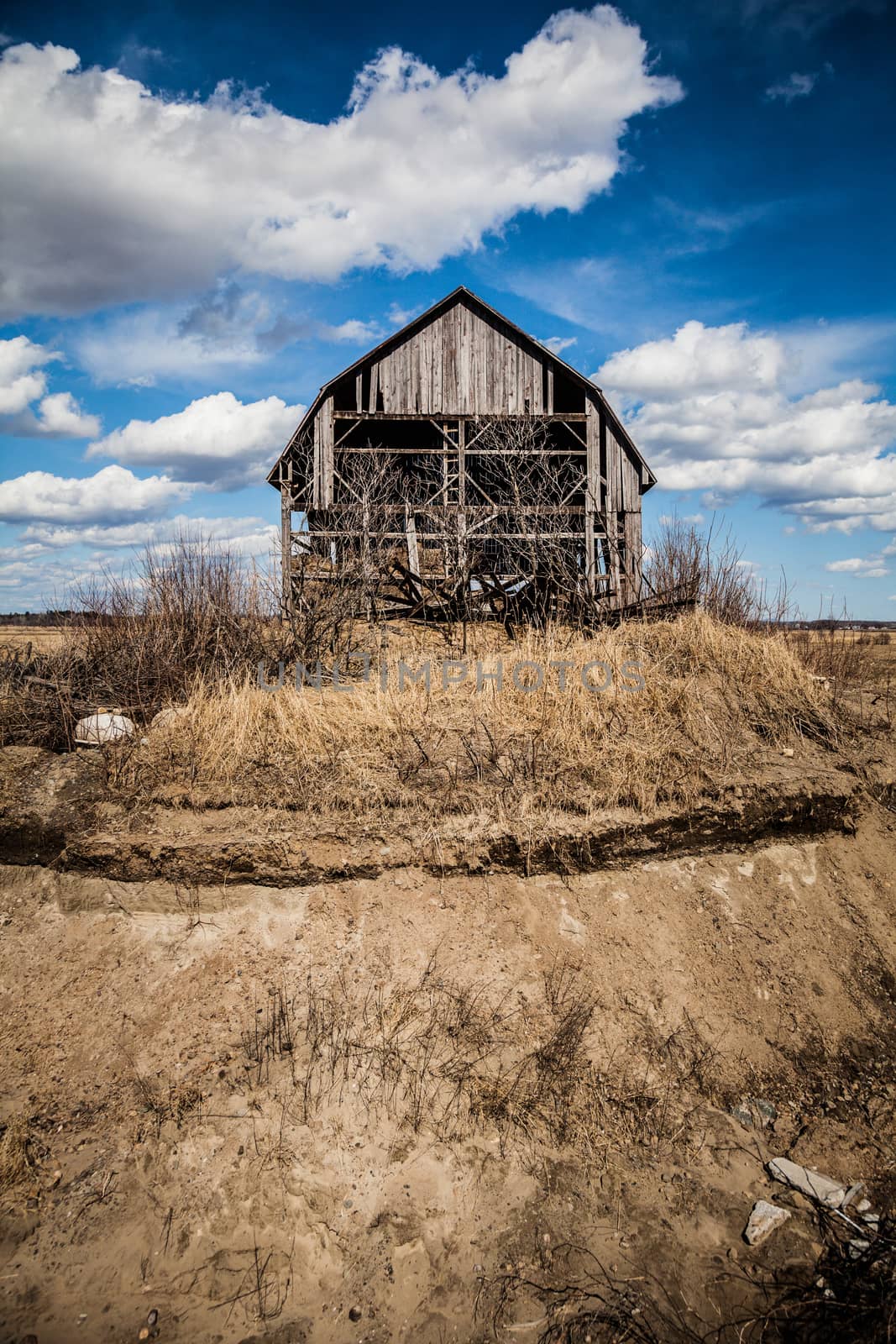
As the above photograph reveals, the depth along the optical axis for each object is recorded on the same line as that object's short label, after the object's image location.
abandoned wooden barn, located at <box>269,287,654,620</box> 13.89
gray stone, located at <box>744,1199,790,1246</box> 4.10
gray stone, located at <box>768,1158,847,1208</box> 4.32
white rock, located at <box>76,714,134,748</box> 7.29
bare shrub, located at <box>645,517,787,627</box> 11.27
